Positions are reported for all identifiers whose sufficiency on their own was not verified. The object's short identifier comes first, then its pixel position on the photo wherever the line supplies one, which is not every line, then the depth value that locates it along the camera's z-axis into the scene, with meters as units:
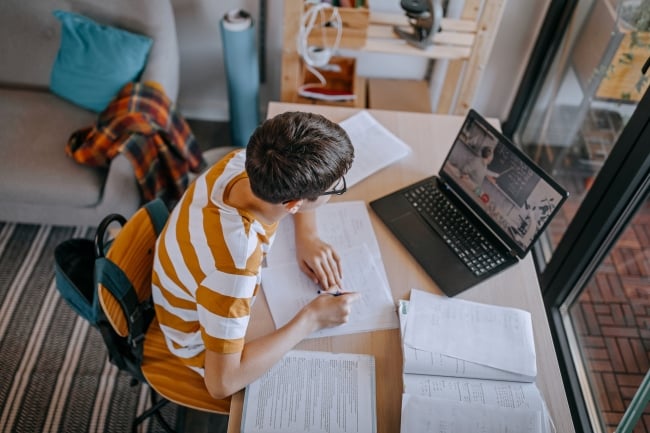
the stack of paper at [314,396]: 1.06
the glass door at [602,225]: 1.59
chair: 1.23
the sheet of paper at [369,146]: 1.53
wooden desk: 1.13
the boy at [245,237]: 1.06
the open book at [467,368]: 1.08
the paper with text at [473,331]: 1.17
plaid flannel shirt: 1.91
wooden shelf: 1.94
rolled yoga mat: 2.11
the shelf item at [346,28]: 1.93
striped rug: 1.77
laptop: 1.26
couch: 1.92
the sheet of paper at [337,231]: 1.34
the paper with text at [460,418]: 1.06
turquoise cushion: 2.00
